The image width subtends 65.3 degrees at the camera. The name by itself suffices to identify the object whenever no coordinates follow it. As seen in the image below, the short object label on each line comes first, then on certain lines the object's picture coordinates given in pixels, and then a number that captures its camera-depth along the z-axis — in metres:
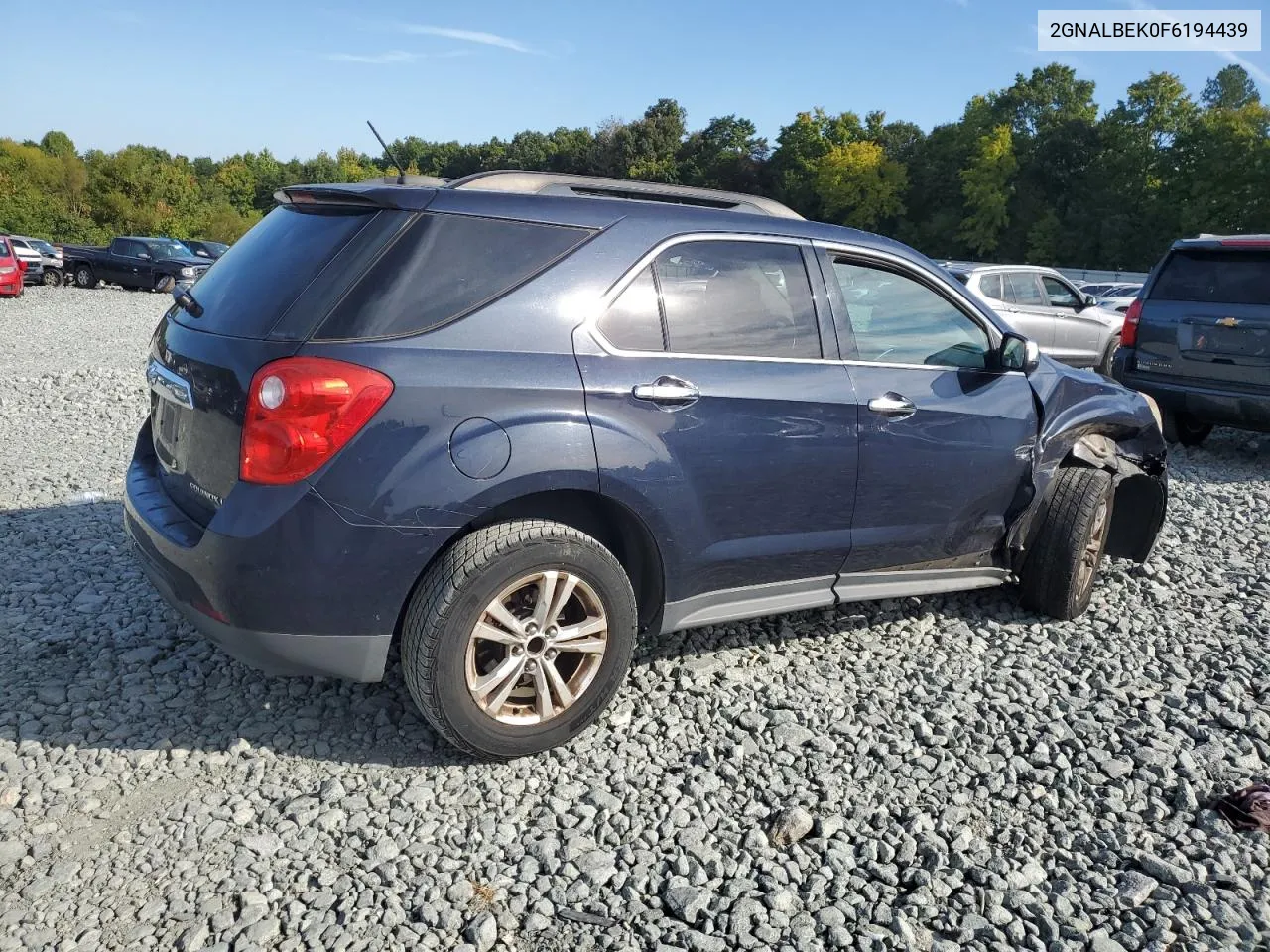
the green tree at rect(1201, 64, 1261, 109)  116.78
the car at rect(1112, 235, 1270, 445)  8.09
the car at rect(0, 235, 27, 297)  25.19
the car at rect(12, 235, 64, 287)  31.50
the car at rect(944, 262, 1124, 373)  12.62
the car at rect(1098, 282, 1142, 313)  20.04
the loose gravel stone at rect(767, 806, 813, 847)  3.02
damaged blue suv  2.95
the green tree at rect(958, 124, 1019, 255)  68.69
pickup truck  30.73
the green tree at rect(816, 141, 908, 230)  79.12
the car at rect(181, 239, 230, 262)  35.22
